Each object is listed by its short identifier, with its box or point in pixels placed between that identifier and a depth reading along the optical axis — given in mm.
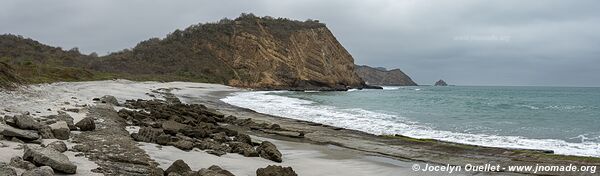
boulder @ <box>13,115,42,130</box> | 8945
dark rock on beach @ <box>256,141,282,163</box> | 10906
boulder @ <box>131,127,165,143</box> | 10898
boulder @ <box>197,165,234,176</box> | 7188
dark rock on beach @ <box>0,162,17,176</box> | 5703
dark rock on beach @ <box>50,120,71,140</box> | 9320
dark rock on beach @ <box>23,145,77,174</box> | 6504
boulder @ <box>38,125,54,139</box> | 9055
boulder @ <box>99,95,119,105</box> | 20534
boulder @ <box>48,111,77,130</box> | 10772
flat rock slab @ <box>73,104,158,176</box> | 7586
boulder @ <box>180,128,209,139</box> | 12984
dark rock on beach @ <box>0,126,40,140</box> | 8258
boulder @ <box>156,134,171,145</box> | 10838
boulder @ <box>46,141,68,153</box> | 7941
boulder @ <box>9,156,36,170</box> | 6354
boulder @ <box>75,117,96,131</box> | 10945
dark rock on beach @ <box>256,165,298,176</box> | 8078
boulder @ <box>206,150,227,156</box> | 10638
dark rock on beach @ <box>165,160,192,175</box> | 7699
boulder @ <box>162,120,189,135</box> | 12758
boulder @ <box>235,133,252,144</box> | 13012
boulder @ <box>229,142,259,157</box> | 10941
